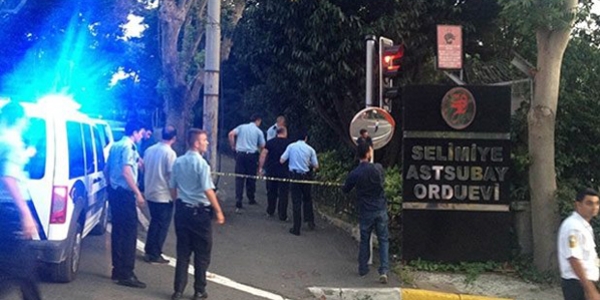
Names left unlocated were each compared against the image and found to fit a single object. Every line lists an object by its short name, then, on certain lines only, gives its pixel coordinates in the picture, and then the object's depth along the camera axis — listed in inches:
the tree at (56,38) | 696.4
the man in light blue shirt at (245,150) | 517.7
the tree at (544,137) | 383.2
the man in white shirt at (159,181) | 347.6
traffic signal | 397.4
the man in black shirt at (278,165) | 484.4
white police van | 280.8
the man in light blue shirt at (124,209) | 325.1
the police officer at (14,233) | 241.8
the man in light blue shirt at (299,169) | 457.7
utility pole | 475.2
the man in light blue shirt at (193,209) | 303.7
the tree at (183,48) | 745.6
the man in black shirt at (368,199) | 367.9
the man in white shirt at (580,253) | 241.1
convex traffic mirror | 390.3
